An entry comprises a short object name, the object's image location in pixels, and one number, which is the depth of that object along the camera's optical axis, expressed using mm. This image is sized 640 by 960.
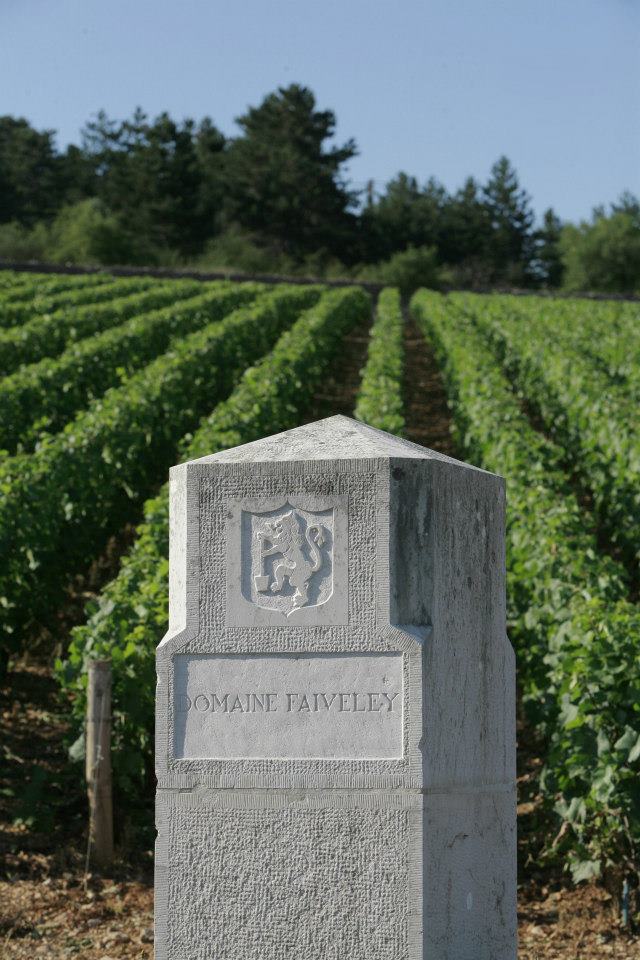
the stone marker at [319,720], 3572
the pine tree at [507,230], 76062
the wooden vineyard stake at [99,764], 6809
